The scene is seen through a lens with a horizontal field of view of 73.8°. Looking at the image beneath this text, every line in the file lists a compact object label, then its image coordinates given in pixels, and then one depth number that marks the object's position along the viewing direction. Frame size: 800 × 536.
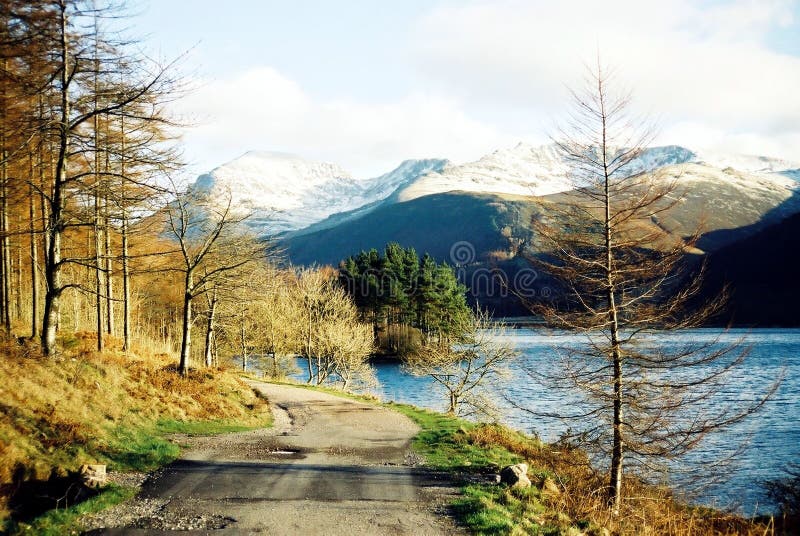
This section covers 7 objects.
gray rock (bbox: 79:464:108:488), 10.66
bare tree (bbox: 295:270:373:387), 45.50
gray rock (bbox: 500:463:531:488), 12.83
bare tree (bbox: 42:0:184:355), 12.55
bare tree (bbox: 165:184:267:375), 22.38
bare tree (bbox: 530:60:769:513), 12.38
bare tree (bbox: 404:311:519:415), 35.19
